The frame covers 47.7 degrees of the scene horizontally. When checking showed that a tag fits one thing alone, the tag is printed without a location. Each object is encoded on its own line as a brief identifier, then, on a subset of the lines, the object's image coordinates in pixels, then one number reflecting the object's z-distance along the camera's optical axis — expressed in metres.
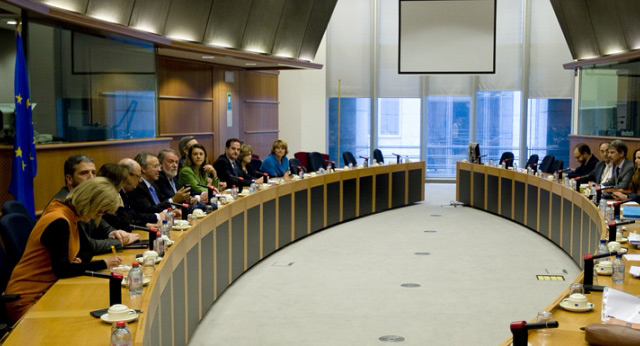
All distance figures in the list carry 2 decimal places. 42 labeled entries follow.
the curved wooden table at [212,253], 3.07
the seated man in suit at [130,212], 5.21
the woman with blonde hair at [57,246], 3.81
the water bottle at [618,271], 3.89
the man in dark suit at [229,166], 8.60
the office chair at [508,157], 12.90
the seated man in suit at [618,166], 8.54
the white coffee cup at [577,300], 3.38
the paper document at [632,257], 4.43
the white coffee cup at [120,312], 3.07
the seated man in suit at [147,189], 5.92
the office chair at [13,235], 4.19
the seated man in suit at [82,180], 4.63
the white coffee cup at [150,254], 4.02
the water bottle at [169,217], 5.16
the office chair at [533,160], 11.92
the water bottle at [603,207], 6.28
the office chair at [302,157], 12.93
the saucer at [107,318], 3.05
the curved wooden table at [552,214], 3.22
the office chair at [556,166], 10.92
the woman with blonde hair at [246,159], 9.17
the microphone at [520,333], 2.69
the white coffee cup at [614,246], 4.52
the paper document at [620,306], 3.21
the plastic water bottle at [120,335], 2.68
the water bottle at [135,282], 3.46
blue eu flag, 5.71
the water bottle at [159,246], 4.32
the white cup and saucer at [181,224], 5.19
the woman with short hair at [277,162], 9.70
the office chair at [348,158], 12.45
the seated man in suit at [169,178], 6.55
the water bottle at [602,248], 4.51
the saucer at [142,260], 4.08
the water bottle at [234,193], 6.96
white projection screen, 13.82
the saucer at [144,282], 3.65
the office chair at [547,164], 11.43
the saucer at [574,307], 3.36
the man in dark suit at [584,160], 10.03
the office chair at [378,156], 12.87
